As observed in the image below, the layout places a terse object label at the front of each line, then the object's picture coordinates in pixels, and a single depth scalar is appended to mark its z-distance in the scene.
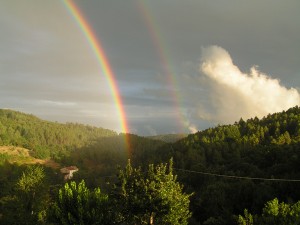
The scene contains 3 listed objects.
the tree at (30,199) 59.38
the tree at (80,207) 38.53
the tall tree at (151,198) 30.47
